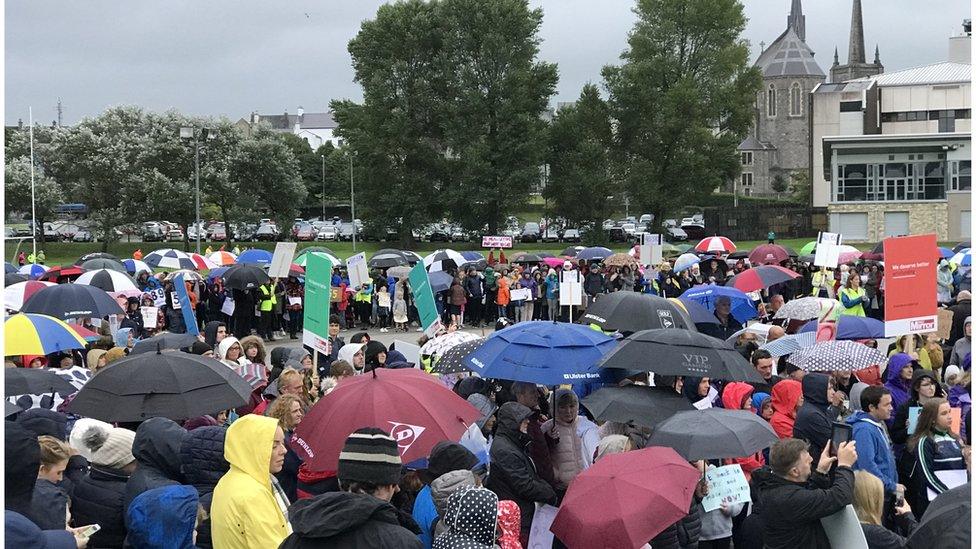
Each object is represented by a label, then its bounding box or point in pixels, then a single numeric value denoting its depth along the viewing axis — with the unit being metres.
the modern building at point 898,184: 66.38
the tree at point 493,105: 58.12
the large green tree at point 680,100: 60.09
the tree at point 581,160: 60.47
